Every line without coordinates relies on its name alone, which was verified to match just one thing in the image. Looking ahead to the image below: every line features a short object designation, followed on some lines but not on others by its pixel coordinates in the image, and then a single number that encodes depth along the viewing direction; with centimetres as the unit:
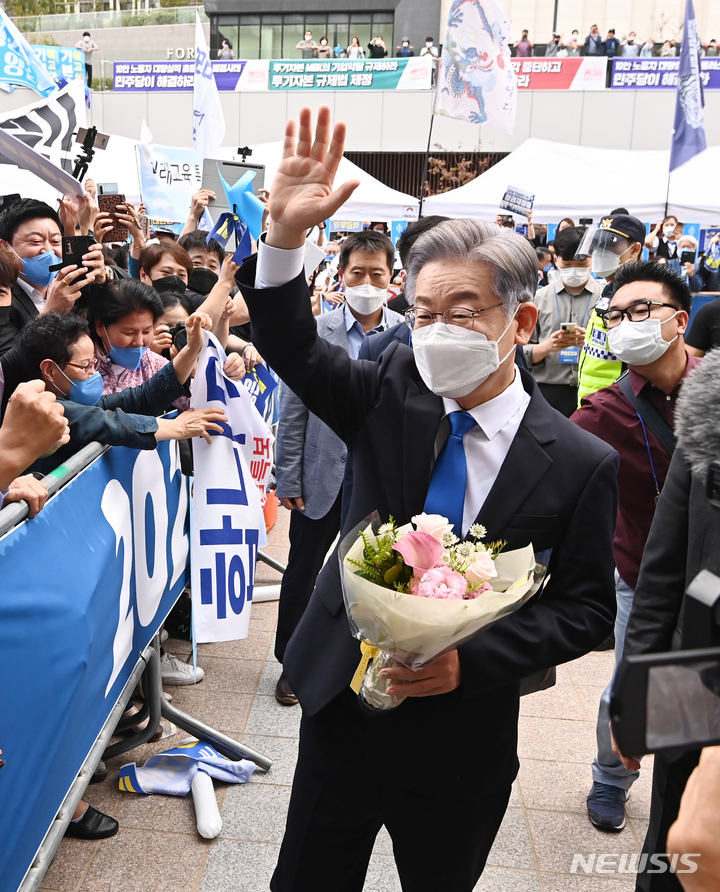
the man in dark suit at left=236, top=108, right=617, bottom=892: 177
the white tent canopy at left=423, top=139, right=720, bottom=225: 1400
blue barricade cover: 194
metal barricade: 210
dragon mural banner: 886
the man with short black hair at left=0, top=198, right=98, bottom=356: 390
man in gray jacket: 382
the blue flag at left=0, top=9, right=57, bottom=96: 662
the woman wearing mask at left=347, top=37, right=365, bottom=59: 2828
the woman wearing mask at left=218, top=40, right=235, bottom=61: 2861
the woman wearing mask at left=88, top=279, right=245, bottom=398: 352
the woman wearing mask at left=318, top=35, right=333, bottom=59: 2720
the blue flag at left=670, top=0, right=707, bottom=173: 948
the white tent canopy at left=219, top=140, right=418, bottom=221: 1467
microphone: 140
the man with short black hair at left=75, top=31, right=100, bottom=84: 2627
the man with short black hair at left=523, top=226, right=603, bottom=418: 607
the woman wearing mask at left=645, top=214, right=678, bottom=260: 1179
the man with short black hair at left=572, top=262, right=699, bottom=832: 304
